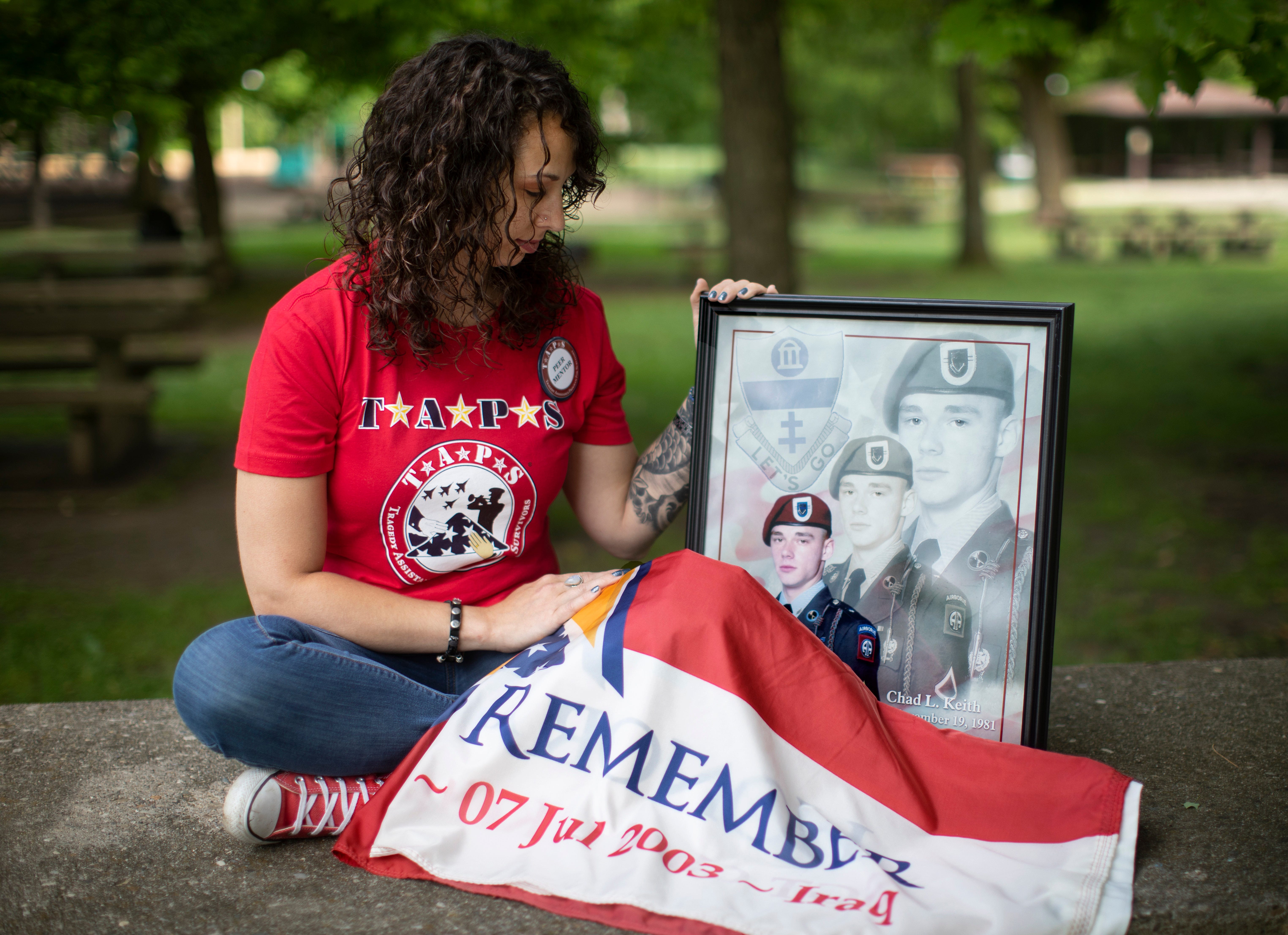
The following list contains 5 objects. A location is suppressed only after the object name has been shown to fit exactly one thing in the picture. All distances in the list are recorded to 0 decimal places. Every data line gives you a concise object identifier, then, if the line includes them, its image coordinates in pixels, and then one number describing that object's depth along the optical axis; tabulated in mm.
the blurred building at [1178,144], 39281
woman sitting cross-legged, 2082
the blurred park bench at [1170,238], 18828
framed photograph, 2189
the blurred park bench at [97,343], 6320
